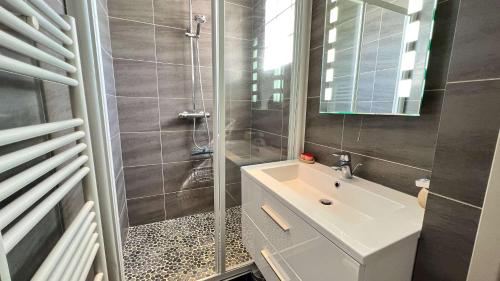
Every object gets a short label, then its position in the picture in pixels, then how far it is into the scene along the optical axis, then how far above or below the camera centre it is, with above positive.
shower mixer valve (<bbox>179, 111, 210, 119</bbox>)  1.88 -0.07
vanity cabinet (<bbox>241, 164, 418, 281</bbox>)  0.62 -0.53
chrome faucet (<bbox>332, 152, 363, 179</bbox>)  1.14 -0.32
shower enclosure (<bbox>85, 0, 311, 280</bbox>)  1.39 -0.04
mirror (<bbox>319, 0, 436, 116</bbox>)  0.88 +0.28
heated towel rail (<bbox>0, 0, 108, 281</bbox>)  0.39 -0.16
